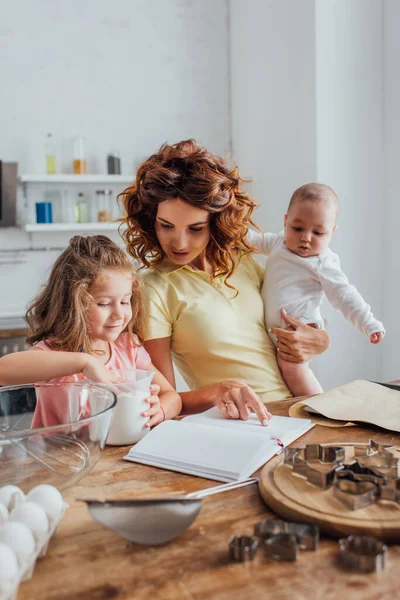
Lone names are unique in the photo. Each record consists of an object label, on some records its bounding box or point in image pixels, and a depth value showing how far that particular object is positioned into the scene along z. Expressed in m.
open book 1.10
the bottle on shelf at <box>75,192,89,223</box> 3.87
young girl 1.29
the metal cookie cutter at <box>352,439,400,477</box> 1.03
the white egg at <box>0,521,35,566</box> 0.72
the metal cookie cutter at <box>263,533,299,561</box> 0.80
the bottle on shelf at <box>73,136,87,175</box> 3.87
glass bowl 0.93
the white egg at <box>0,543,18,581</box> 0.68
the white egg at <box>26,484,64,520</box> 0.80
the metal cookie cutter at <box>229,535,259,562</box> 0.80
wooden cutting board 0.84
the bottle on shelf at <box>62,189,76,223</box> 3.87
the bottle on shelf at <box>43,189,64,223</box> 3.88
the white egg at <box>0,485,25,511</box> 0.82
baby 1.95
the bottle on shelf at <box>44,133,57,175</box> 3.82
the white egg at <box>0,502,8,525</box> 0.79
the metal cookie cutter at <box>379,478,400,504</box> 0.90
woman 1.70
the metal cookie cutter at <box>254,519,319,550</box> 0.83
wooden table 0.74
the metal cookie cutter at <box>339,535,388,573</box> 0.77
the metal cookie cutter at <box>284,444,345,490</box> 0.96
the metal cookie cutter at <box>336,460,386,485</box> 0.95
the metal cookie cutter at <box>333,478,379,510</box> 0.88
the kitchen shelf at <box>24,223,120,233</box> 3.68
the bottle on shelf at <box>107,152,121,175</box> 3.93
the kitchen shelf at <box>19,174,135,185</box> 3.71
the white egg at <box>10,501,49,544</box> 0.76
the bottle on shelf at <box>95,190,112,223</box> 3.93
